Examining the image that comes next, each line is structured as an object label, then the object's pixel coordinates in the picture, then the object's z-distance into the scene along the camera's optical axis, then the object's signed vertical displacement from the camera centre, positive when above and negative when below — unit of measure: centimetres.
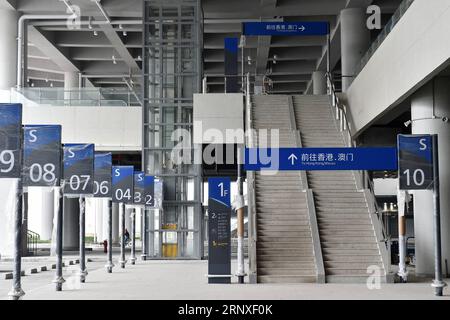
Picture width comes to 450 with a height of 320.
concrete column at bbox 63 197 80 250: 4694 +60
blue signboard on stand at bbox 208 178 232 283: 1967 +36
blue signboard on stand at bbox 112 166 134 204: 2542 +170
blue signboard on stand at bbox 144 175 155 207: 2897 +170
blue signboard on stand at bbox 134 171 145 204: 2780 +171
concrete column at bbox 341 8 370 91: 3325 +860
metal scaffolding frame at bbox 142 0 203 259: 3200 +515
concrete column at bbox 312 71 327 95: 4685 +952
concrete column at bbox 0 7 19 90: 3453 +863
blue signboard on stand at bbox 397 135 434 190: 1652 +155
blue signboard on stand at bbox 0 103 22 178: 1440 +182
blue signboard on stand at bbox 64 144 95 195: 1842 +158
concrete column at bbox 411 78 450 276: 2061 +159
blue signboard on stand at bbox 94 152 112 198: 2159 +171
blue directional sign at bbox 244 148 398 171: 1919 +193
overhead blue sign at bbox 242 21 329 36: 3194 +874
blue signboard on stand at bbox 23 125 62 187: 1577 +168
